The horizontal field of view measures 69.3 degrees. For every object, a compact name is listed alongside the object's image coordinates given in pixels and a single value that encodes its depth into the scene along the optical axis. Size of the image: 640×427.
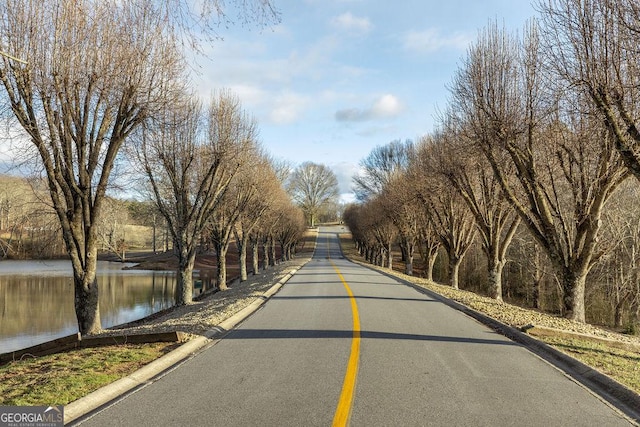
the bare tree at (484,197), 21.06
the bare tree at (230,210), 29.56
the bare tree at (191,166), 19.66
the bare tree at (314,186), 105.31
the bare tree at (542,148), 13.72
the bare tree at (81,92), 10.11
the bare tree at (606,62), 8.46
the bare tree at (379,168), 71.84
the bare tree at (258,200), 31.15
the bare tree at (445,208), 25.91
